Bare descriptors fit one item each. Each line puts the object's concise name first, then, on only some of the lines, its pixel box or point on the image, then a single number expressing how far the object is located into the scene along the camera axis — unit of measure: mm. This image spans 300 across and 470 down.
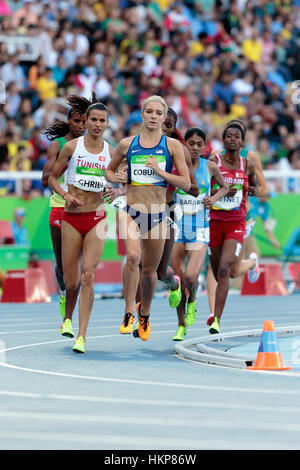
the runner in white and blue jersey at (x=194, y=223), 13492
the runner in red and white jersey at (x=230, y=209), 14164
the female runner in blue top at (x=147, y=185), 11727
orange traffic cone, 10352
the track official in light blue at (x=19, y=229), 21797
